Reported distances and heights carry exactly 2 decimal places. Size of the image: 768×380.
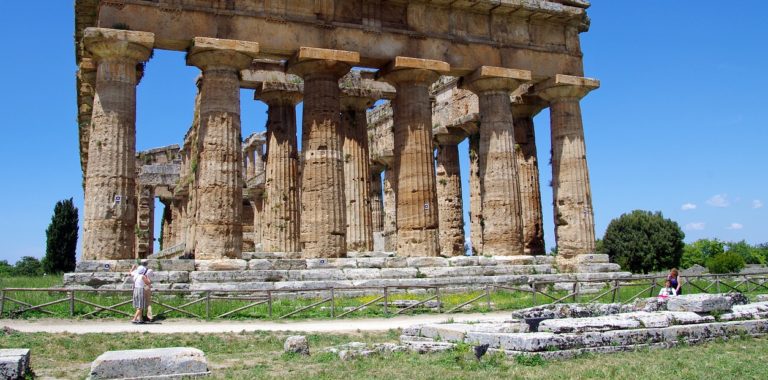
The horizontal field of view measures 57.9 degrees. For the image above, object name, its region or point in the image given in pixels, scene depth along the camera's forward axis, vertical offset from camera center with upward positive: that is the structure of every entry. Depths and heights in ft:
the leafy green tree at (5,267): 227.28 +1.10
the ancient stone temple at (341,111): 68.54 +17.40
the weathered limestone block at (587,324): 34.27 -3.75
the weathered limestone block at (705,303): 40.78 -3.40
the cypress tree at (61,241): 156.35 +6.14
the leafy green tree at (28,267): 213.46 +1.01
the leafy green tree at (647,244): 163.12 +0.97
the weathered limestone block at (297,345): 35.81 -4.41
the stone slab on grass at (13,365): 26.35 -3.63
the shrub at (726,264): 139.06 -3.80
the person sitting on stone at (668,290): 58.49 -3.70
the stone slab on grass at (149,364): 27.68 -4.01
